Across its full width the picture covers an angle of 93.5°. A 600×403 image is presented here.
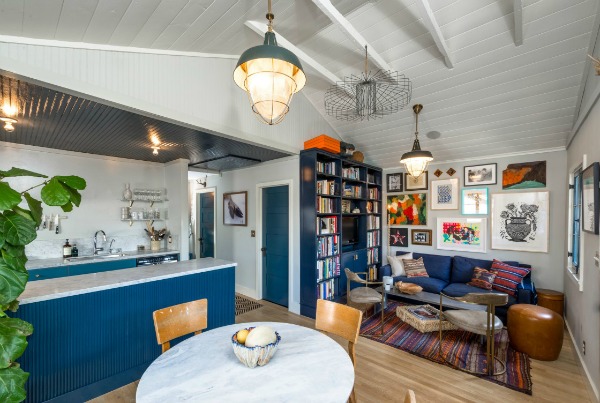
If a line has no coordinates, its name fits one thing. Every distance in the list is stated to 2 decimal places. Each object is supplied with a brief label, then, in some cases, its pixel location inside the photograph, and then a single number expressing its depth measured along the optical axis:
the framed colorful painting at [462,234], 4.37
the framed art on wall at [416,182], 4.90
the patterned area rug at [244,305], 4.25
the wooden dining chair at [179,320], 1.76
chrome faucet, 4.16
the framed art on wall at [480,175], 4.29
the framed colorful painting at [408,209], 4.92
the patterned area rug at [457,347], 2.51
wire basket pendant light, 3.33
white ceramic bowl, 1.32
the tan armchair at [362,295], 3.49
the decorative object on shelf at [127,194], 4.44
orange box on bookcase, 3.93
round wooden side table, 3.50
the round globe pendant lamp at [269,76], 1.40
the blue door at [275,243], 4.37
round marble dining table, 1.16
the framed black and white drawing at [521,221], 3.89
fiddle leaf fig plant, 1.22
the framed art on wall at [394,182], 5.18
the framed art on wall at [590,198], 2.14
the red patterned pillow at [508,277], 3.64
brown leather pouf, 2.74
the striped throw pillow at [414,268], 4.50
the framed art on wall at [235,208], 4.98
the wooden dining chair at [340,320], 1.81
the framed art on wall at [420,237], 4.86
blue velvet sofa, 3.56
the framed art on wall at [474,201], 4.35
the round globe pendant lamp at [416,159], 3.15
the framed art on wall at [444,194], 4.60
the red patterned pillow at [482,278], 3.82
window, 2.96
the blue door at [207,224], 5.77
